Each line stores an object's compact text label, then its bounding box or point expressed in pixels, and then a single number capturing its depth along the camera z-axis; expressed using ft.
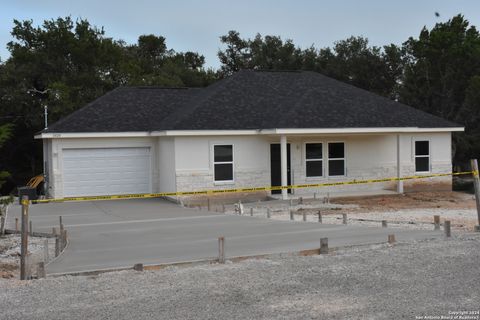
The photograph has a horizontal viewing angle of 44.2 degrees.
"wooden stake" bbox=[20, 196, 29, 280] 31.68
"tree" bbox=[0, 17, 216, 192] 125.80
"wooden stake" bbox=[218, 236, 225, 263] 34.78
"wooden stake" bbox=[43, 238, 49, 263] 36.37
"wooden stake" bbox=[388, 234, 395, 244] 39.88
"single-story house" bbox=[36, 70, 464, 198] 78.07
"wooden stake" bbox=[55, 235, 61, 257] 38.96
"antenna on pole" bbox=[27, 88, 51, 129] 120.01
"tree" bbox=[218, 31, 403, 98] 171.83
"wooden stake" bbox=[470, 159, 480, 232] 47.46
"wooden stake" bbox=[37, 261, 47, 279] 31.42
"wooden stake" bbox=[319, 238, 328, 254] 36.86
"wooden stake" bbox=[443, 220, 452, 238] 42.32
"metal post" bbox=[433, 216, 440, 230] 46.36
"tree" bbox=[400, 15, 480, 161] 136.98
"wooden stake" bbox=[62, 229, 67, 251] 42.37
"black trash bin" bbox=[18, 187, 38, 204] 79.56
